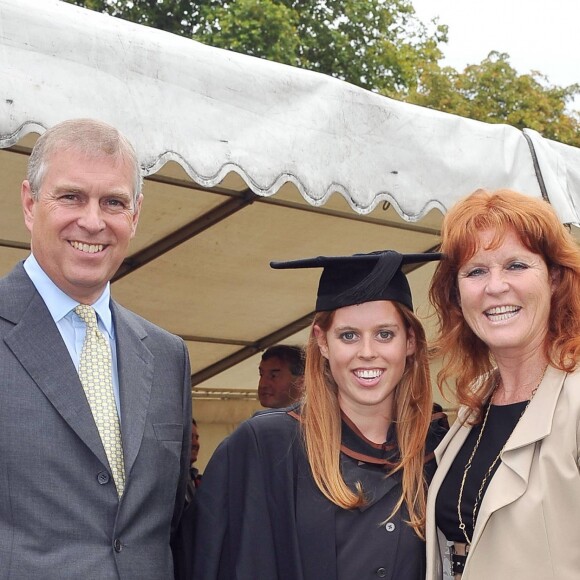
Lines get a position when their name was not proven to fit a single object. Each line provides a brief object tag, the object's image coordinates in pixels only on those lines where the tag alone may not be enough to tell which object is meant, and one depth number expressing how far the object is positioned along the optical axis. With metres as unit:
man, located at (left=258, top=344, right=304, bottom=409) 5.91
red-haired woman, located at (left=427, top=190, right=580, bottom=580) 2.45
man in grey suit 2.27
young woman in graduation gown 2.77
